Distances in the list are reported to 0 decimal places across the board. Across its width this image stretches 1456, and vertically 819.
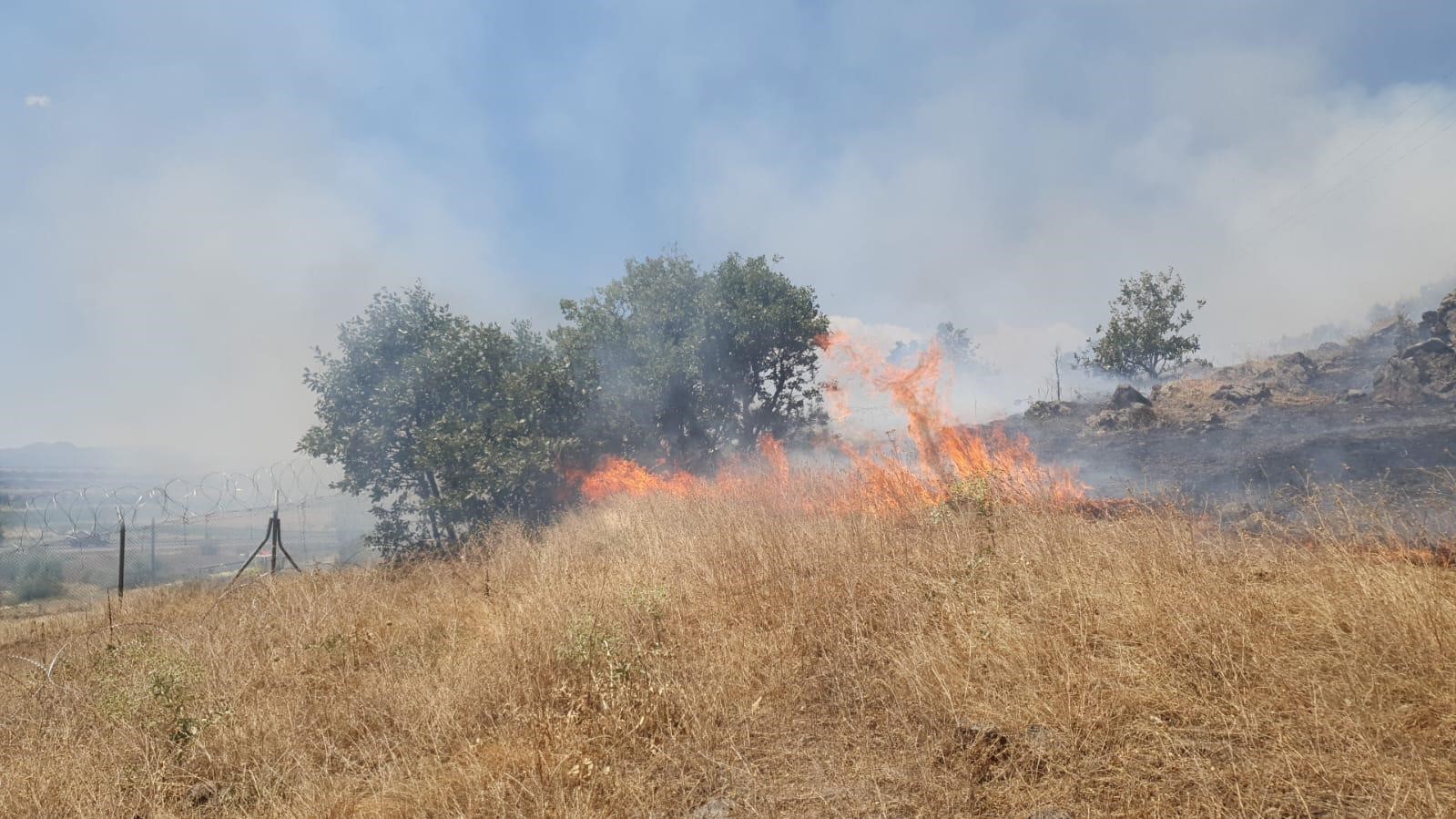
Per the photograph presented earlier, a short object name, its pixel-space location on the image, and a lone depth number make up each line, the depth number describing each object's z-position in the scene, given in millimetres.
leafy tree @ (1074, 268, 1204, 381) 31297
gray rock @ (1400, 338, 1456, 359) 16781
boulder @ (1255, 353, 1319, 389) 23280
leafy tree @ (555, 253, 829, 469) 20750
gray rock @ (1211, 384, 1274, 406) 20156
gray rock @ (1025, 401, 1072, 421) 24344
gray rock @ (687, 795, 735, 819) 3375
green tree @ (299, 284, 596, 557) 14211
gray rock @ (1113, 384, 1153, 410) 22053
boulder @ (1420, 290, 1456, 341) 19219
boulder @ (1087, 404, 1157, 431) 20078
